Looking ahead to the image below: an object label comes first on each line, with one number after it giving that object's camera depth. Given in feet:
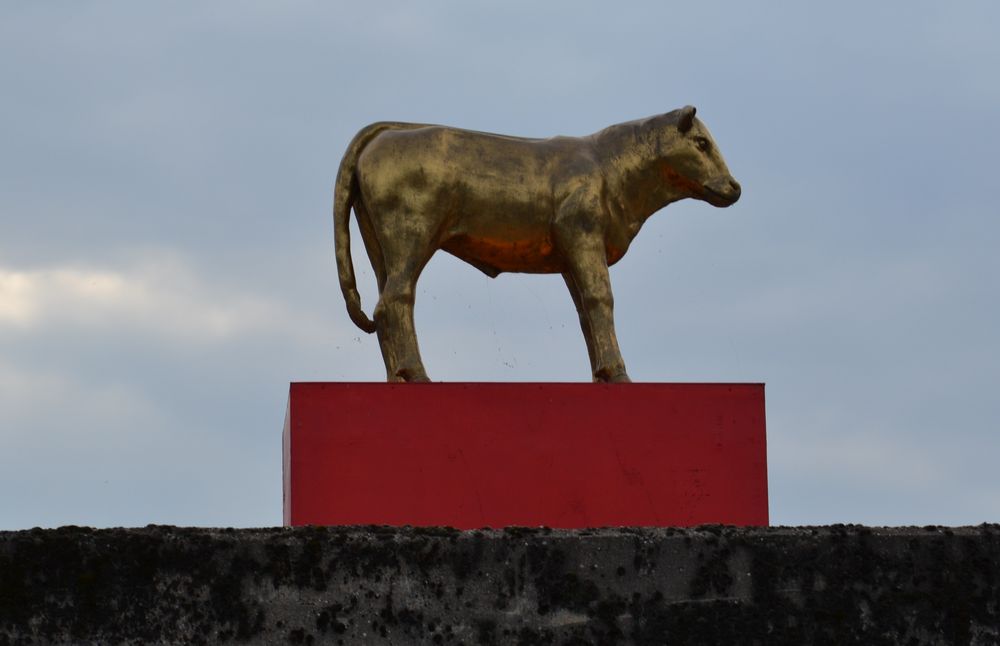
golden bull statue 51.07
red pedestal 45.44
